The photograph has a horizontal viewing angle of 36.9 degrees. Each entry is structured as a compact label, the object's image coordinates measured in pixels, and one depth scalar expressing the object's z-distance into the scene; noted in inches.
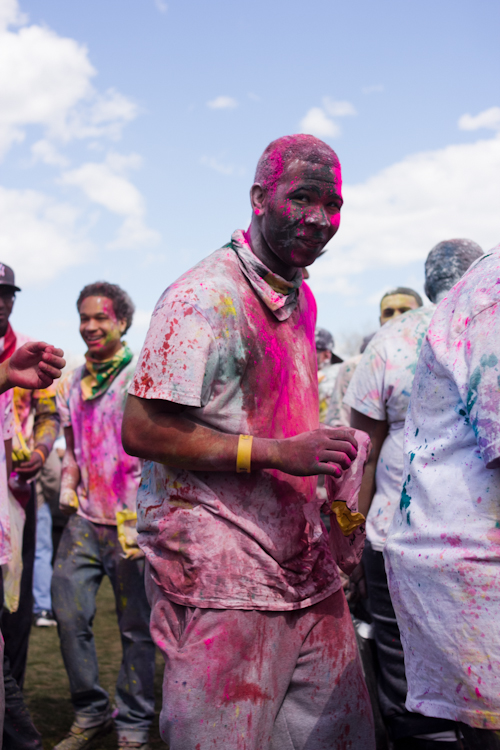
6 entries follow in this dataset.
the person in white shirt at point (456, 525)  60.4
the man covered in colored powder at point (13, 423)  91.0
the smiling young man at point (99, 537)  148.6
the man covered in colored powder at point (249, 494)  76.3
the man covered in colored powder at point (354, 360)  179.6
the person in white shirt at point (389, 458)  117.6
